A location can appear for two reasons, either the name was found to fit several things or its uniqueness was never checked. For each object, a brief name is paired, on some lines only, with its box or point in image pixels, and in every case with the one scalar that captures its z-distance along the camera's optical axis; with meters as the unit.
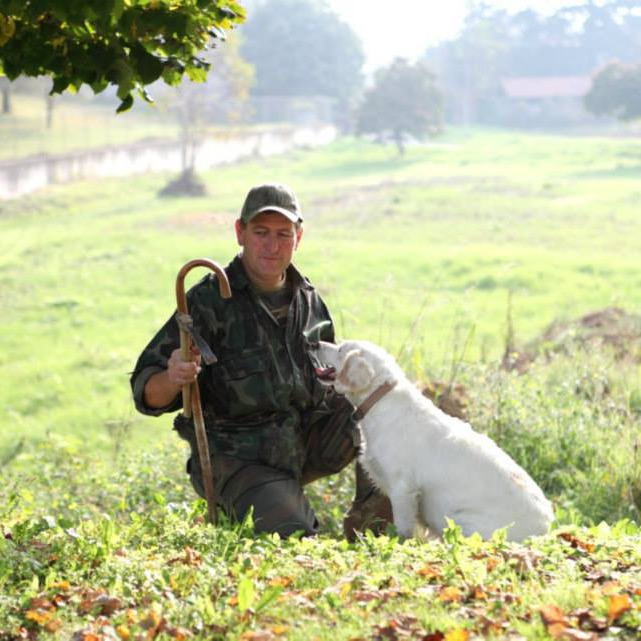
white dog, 5.84
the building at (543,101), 77.62
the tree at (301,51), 77.94
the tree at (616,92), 59.44
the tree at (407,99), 63.41
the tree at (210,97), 49.17
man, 6.04
